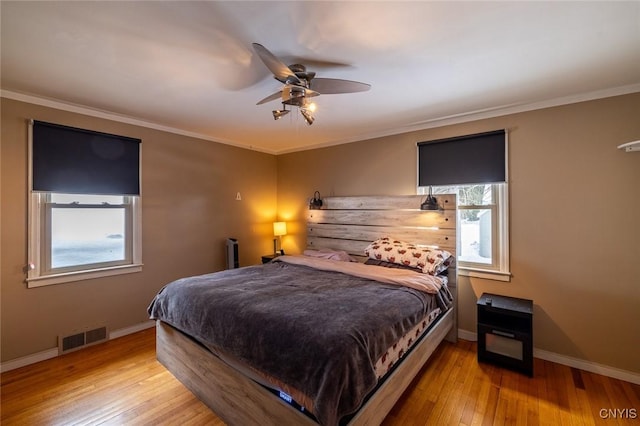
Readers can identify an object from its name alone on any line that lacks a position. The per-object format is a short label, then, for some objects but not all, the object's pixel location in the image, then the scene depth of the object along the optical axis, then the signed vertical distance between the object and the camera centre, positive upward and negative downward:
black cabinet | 2.37 -1.07
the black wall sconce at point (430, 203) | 3.09 +0.11
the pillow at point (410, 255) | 2.80 -0.45
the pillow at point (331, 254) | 3.57 -0.53
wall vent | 2.75 -1.28
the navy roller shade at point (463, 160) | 2.89 +0.60
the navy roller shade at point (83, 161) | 2.63 +0.57
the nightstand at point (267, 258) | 4.31 -0.68
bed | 1.42 -0.74
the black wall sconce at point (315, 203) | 4.20 +0.17
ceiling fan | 1.83 +0.88
